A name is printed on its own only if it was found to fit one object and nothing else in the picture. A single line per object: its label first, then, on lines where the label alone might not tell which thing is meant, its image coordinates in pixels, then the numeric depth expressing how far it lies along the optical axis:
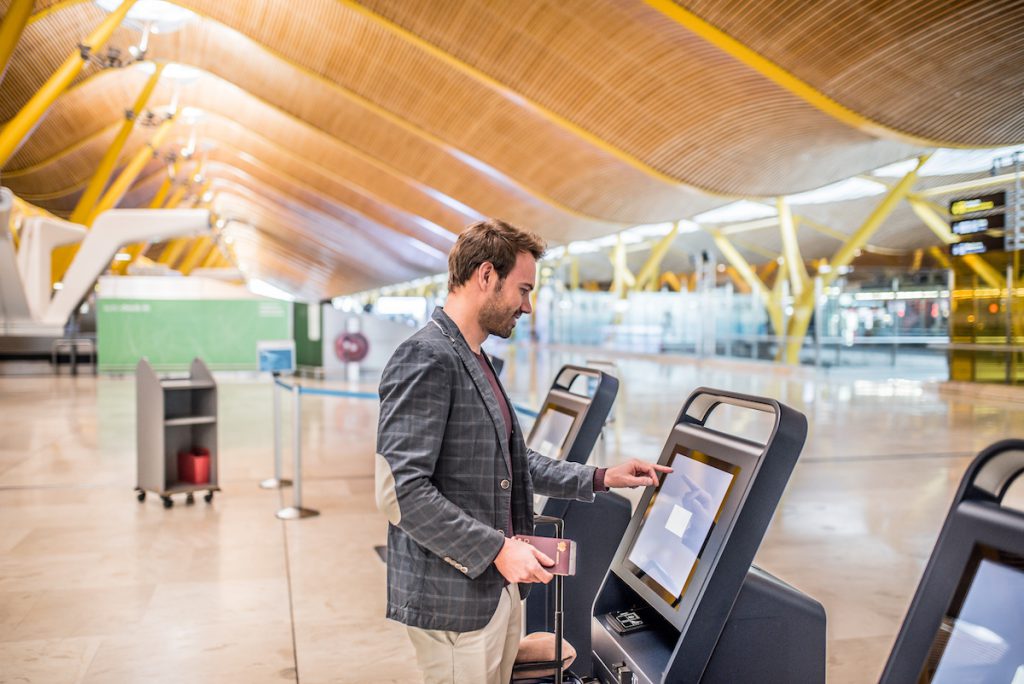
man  1.92
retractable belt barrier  6.94
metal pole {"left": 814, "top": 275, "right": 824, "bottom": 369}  25.81
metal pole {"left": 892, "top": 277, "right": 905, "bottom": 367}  25.51
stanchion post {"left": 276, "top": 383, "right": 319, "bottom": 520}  6.93
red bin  7.65
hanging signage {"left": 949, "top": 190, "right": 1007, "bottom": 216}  18.27
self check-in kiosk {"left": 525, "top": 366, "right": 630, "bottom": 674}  3.11
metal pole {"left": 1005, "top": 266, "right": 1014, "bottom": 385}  18.69
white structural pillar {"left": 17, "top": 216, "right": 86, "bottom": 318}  21.41
